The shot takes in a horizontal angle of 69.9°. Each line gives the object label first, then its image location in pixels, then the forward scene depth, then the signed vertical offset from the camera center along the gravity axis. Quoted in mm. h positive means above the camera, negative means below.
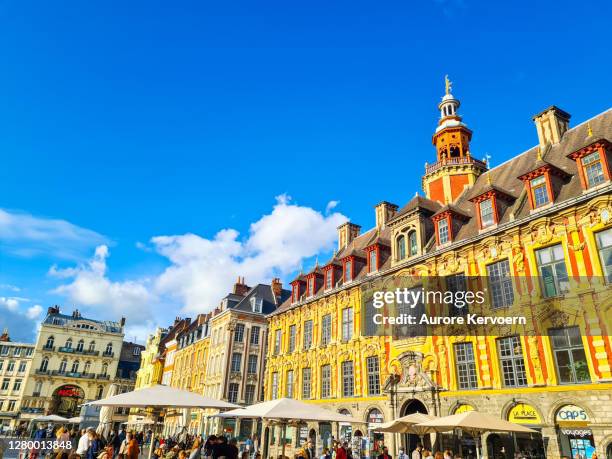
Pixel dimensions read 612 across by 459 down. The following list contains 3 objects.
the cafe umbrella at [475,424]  13477 +152
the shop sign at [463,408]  18812 +824
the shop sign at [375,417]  23047 +414
